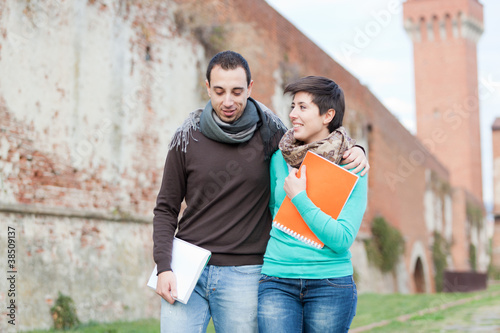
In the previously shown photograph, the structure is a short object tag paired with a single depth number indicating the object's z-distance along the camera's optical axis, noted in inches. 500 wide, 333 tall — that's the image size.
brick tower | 1460.4
